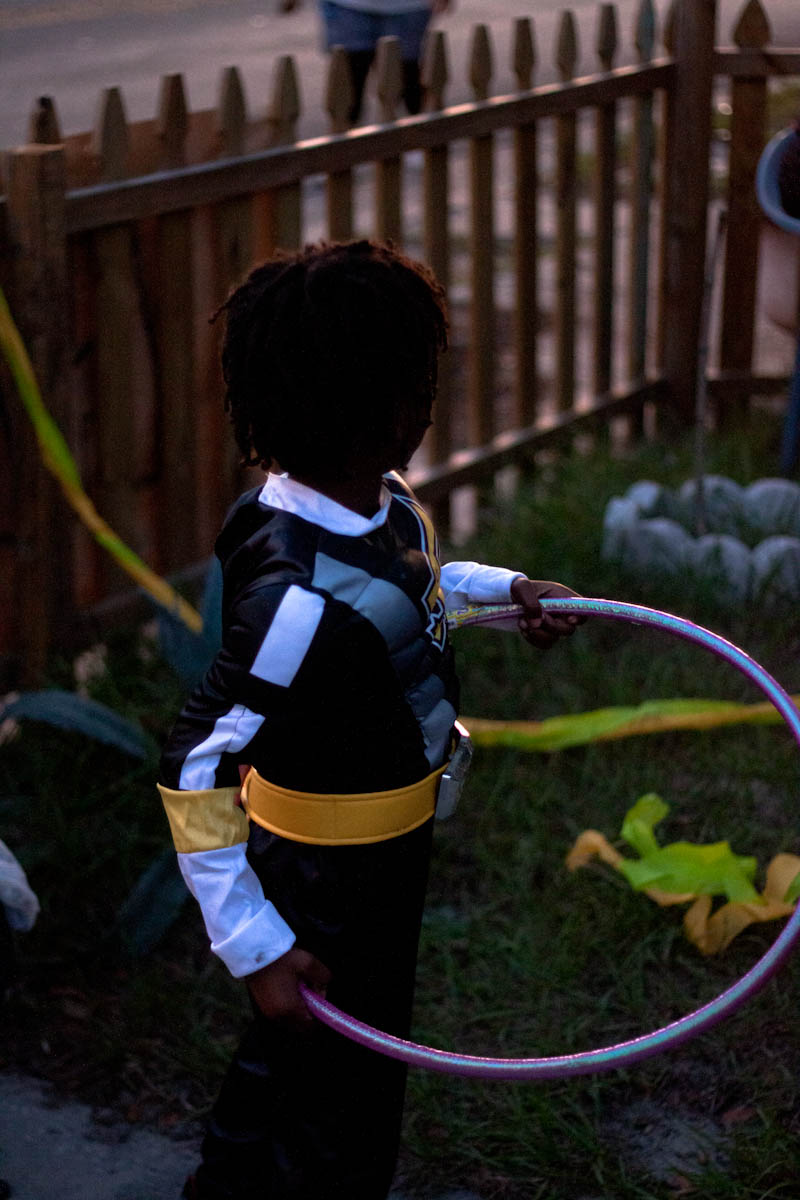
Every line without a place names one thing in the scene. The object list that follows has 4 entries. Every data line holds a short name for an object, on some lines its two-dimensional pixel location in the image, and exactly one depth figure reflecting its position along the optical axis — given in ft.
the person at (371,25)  24.59
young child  5.75
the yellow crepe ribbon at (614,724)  11.52
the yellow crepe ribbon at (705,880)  9.29
